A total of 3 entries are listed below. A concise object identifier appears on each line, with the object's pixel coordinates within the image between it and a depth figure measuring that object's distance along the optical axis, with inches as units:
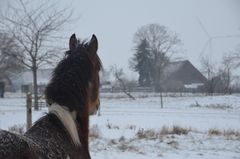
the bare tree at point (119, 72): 2220.2
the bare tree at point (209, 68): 1926.7
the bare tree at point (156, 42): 2444.6
